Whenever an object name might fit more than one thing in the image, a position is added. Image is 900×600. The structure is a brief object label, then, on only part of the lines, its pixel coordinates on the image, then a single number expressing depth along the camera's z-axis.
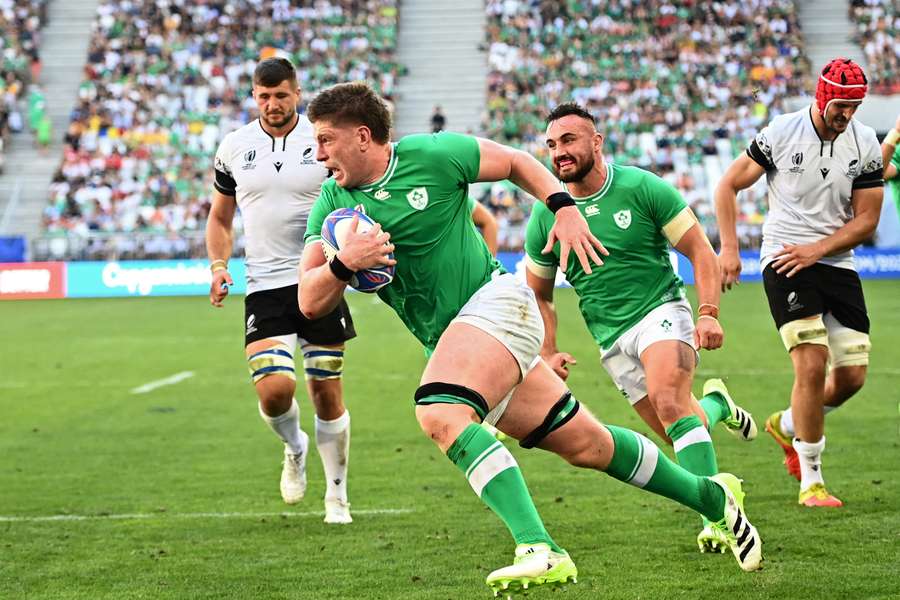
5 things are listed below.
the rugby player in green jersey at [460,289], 10.32
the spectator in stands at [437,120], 75.12
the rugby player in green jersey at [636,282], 13.28
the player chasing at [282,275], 15.63
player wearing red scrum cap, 15.38
